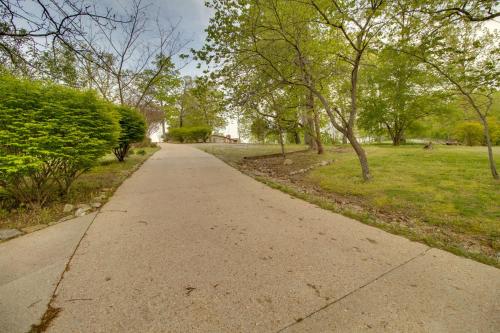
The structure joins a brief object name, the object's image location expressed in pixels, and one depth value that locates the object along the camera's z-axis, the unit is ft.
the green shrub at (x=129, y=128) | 30.30
